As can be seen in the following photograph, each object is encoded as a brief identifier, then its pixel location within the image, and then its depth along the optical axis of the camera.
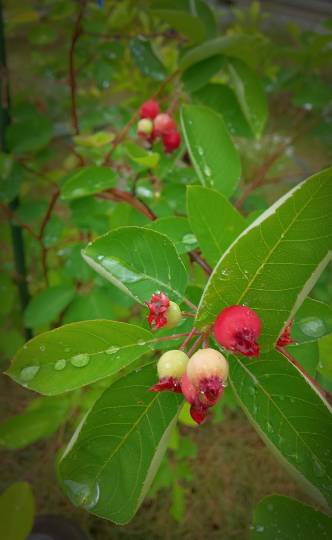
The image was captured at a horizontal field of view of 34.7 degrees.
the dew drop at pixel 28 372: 0.13
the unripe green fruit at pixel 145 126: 0.21
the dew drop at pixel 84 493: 0.13
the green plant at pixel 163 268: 0.13
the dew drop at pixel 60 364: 0.13
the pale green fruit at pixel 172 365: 0.13
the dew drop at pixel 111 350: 0.13
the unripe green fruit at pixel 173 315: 0.13
